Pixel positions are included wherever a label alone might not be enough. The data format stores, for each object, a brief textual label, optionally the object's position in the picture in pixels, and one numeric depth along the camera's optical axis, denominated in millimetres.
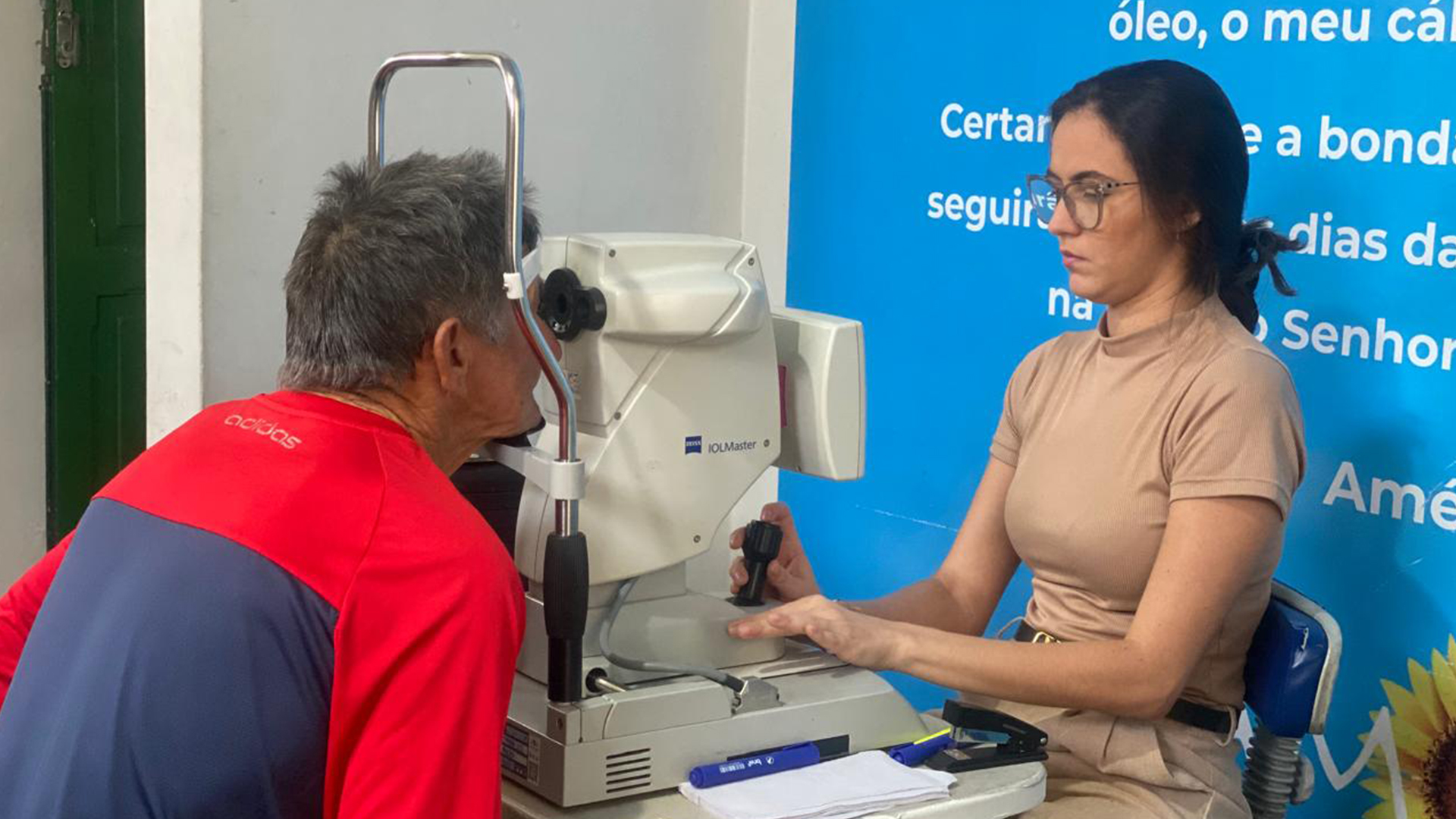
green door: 3541
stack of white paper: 1413
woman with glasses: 1673
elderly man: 1182
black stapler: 1559
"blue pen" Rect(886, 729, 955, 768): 1555
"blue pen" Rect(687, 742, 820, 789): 1469
